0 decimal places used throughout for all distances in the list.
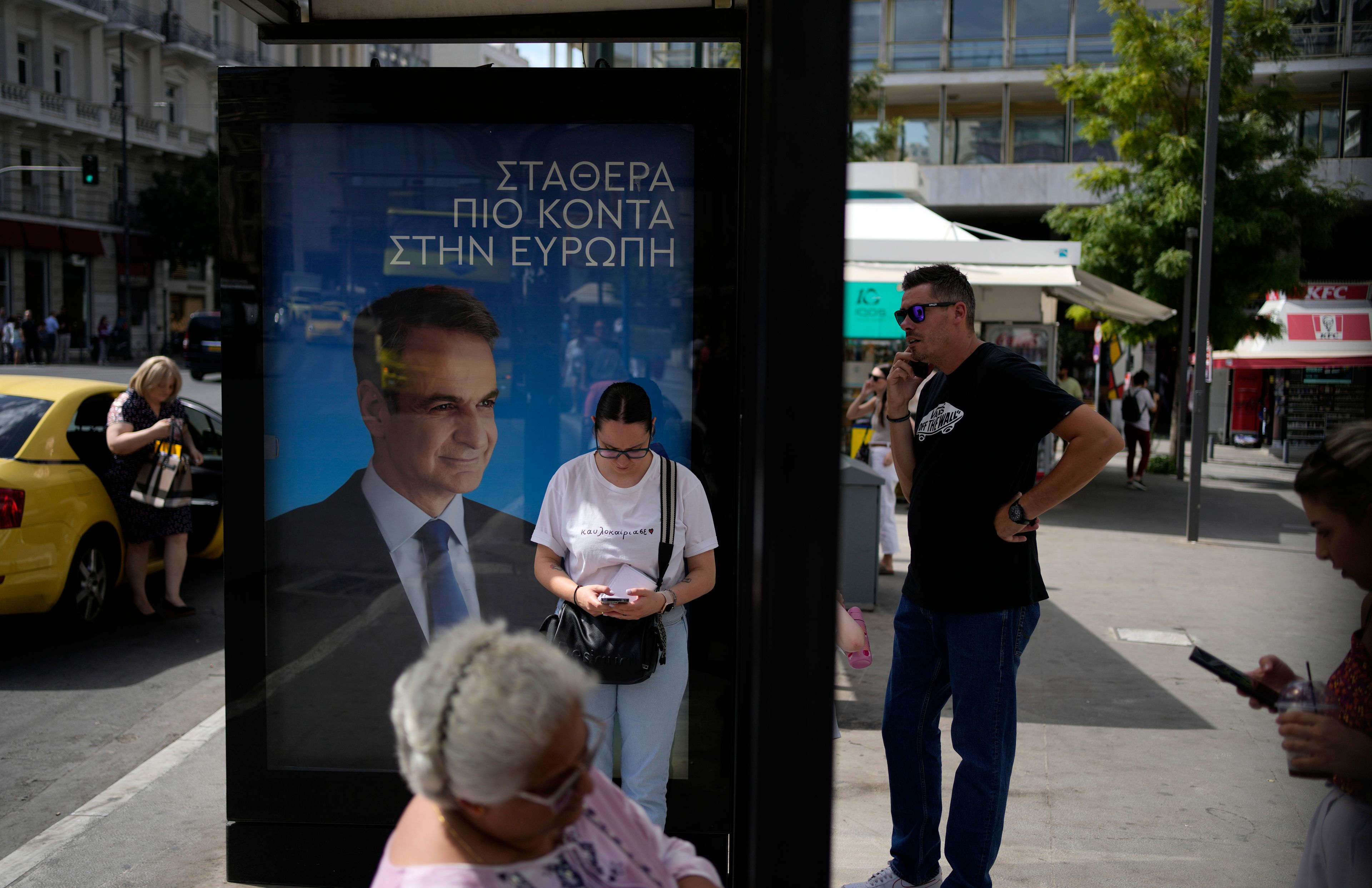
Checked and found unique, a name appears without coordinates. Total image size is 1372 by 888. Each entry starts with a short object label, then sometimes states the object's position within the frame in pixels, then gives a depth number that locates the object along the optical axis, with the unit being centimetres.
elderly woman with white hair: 161
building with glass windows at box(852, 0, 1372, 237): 3262
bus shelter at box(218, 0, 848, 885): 349
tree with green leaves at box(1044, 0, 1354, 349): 1720
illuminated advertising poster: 353
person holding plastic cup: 200
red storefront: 2308
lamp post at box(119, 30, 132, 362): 4084
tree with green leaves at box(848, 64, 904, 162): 3103
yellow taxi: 667
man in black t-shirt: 334
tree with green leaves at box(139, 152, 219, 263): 4516
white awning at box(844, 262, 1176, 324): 1248
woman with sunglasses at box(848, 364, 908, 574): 918
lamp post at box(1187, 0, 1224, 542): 1198
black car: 2920
